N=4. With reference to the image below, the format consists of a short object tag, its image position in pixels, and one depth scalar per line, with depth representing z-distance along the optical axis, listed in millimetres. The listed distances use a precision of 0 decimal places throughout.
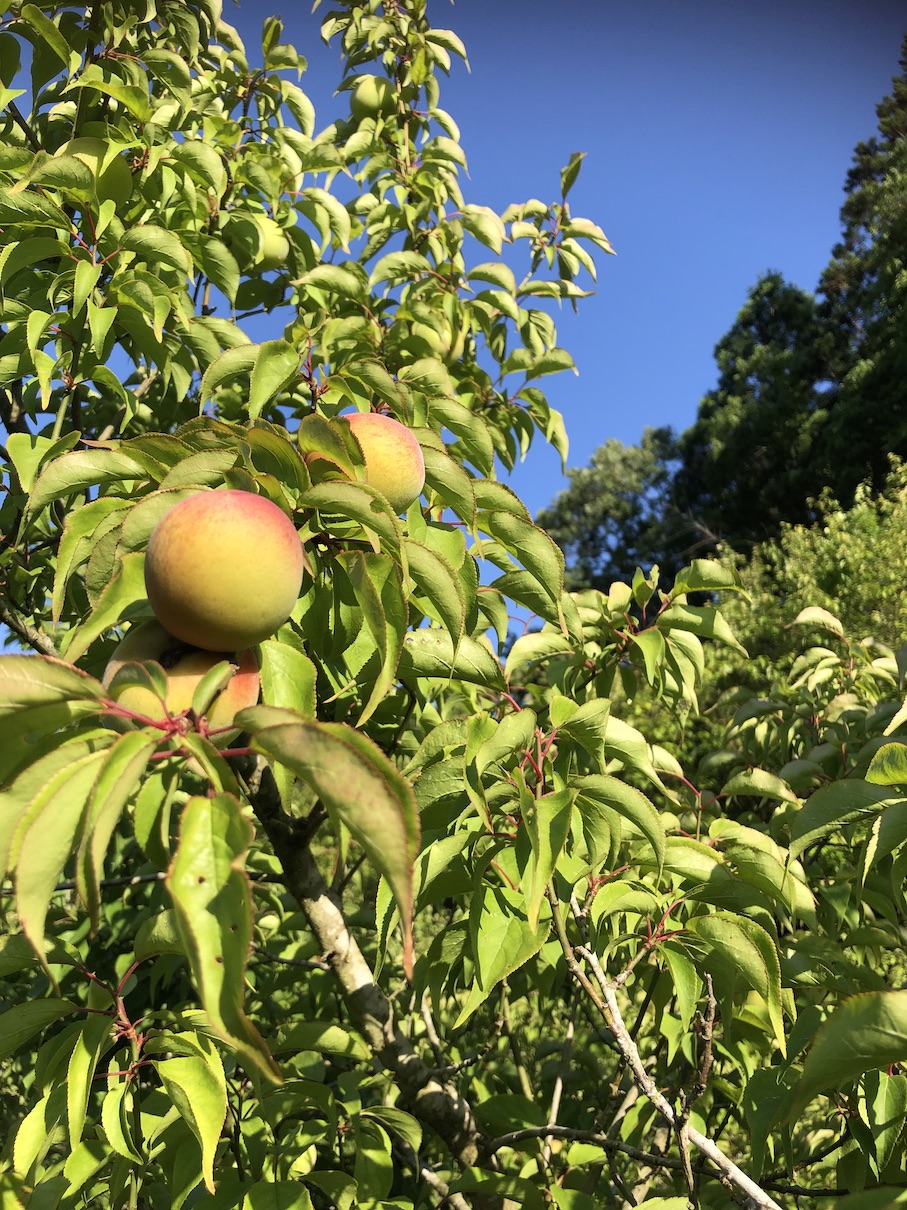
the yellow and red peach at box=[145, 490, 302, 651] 268
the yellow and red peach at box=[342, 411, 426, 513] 338
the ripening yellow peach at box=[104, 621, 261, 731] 280
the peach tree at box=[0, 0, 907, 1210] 260
